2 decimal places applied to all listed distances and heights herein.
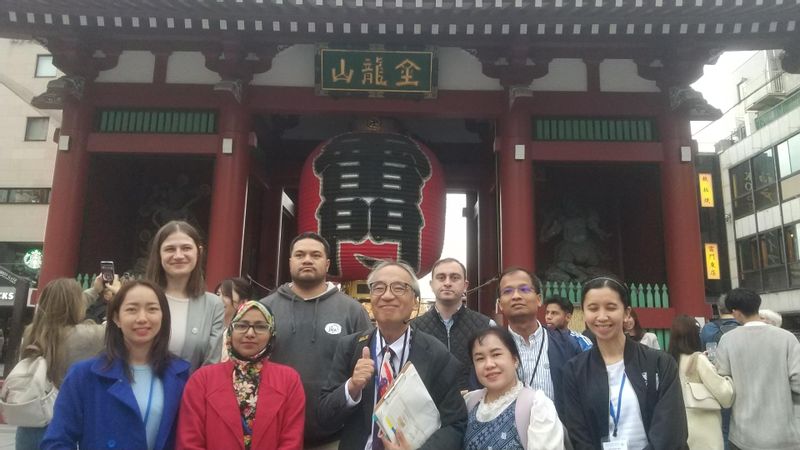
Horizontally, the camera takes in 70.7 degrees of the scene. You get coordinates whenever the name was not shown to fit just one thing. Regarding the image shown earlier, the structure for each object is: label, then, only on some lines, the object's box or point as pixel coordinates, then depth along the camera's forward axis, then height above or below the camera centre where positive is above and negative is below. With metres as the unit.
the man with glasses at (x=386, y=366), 2.39 -0.32
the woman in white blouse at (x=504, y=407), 2.34 -0.49
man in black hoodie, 2.91 -0.14
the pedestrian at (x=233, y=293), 4.55 -0.04
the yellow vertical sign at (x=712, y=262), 12.59 +0.83
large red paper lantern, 7.95 +1.30
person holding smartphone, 3.69 -0.04
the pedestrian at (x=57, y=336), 3.03 -0.28
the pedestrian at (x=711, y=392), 3.70 -0.64
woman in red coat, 2.34 -0.47
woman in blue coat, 2.32 -0.43
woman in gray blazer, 2.87 -0.03
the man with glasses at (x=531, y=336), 3.05 -0.23
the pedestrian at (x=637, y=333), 4.81 -0.32
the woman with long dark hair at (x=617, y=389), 2.52 -0.43
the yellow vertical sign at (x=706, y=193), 12.20 +2.29
